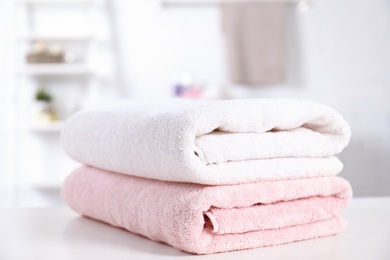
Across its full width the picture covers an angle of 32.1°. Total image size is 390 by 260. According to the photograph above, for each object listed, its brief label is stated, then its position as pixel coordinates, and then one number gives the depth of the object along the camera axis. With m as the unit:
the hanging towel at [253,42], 3.50
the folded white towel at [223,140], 0.75
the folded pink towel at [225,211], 0.76
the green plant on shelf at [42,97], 3.46
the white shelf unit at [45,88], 3.55
